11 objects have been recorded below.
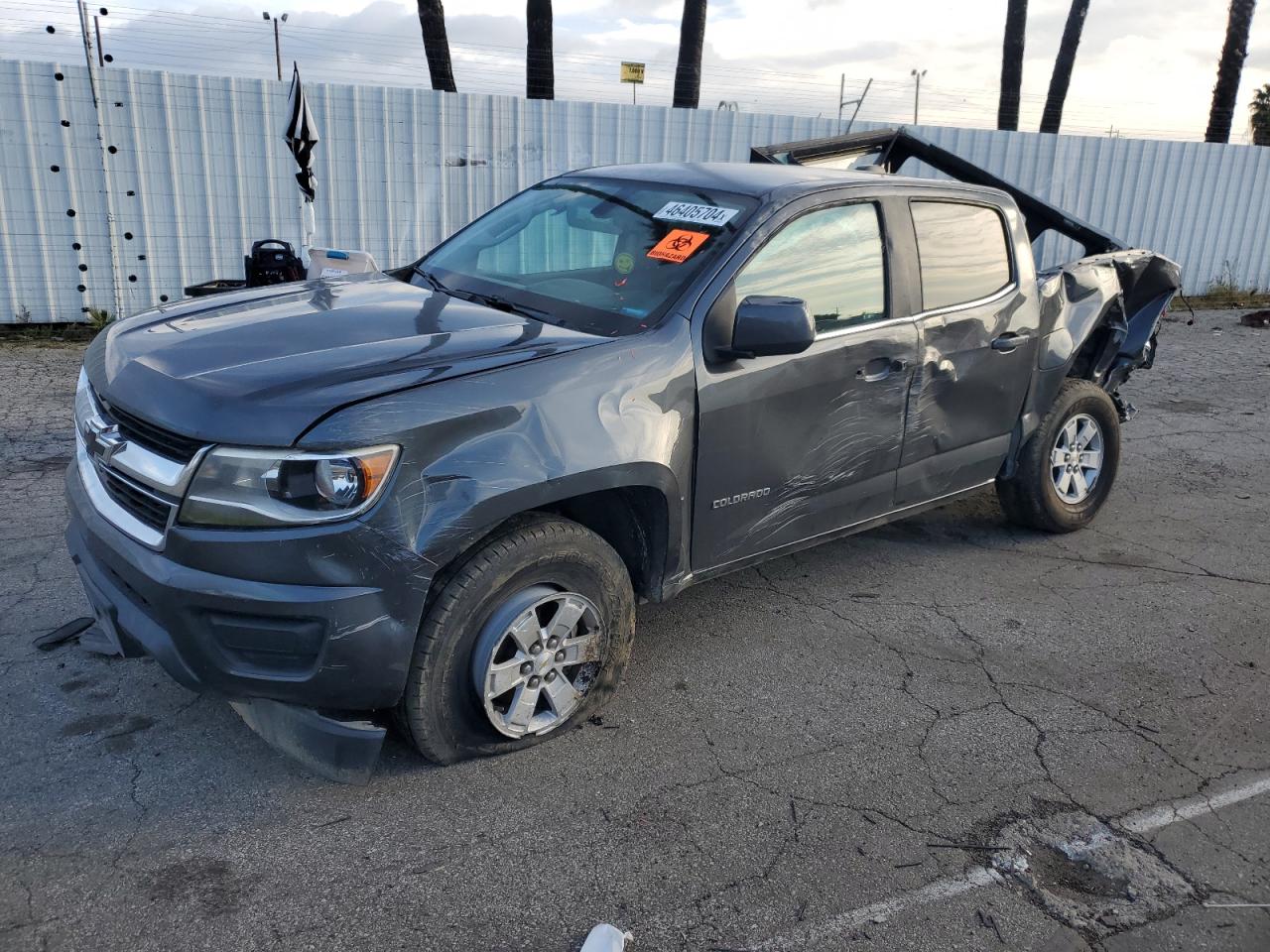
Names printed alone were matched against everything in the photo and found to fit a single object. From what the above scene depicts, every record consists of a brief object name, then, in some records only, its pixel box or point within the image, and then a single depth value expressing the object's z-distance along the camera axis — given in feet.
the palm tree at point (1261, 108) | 113.29
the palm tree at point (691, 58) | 49.44
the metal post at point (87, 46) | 29.94
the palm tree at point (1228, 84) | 60.54
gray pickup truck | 8.95
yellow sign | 41.65
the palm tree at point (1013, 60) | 62.90
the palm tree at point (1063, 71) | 66.80
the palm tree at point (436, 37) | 43.11
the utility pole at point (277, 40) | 34.42
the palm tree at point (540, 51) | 44.47
